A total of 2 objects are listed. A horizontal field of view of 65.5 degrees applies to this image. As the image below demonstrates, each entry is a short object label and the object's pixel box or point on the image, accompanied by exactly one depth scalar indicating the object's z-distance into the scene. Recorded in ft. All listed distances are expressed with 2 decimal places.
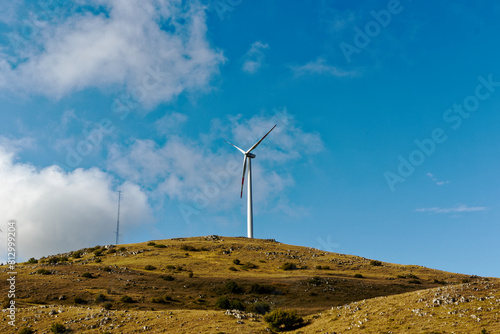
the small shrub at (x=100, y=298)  207.82
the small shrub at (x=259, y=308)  198.29
